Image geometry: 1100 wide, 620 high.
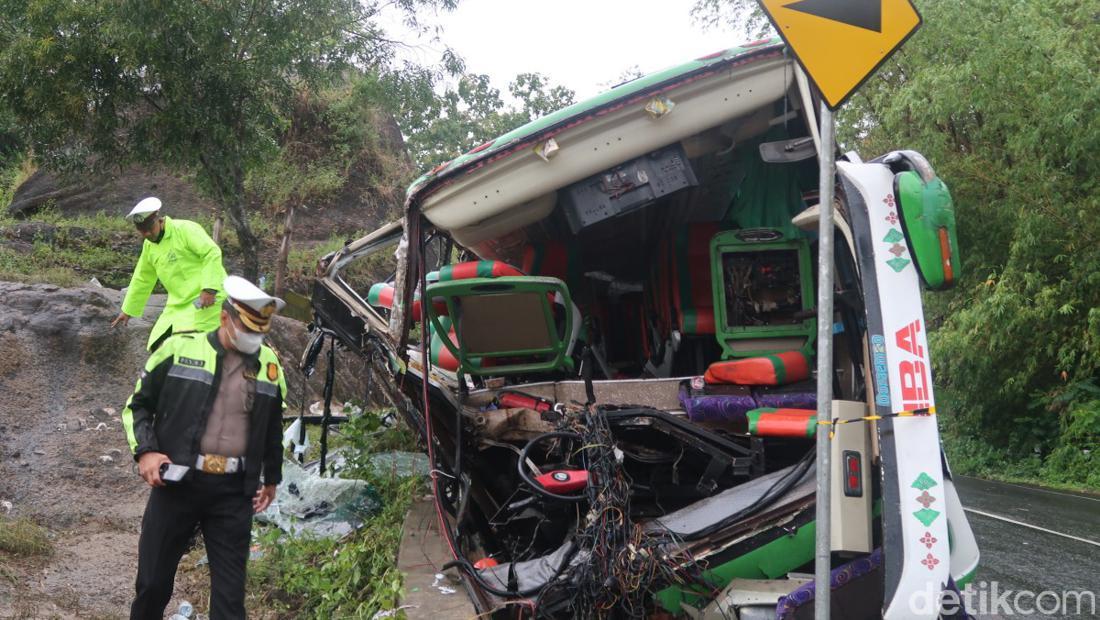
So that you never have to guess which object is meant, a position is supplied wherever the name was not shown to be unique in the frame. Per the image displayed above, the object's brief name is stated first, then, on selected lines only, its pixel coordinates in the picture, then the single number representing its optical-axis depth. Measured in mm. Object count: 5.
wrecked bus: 3607
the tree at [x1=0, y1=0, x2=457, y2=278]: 8555
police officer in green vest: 5992
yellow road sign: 3203
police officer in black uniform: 3893
